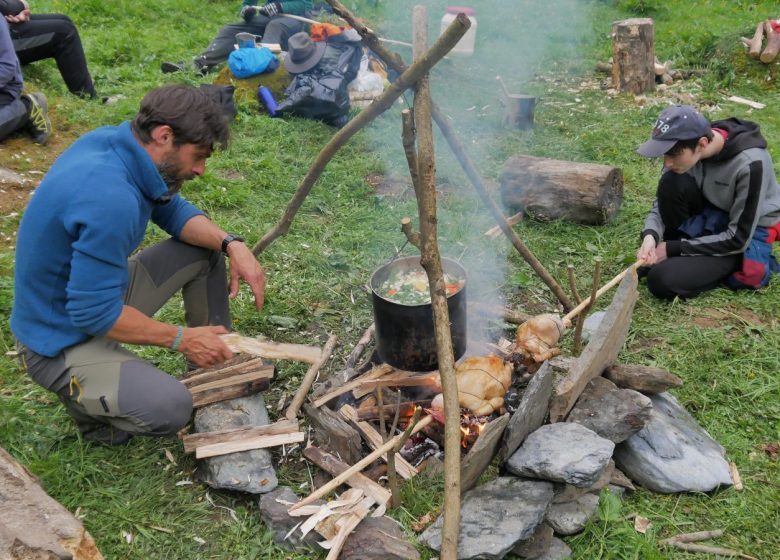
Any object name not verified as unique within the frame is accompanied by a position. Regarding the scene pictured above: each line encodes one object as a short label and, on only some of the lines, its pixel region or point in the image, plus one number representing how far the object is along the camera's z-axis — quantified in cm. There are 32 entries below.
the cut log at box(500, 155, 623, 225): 619
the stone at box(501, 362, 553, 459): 329
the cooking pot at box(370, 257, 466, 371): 378
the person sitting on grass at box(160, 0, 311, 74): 1020
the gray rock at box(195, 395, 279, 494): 344
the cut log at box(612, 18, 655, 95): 978
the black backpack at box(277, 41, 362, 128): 848
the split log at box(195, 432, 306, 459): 353
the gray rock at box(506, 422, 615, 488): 312
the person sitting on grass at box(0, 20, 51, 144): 660
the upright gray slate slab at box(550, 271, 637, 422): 353
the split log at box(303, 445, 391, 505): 338
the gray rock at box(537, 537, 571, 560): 311
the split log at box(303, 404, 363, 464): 359
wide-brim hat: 869
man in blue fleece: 303
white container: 1184
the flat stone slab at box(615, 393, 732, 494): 349
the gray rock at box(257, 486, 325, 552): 320
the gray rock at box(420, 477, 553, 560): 299
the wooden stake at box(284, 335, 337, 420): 394
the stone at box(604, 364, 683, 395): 375
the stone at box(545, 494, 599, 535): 323
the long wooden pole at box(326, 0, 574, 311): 372
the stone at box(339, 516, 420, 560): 303
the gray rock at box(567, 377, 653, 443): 349
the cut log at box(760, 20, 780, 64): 966
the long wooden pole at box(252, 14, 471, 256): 310
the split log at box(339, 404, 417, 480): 356
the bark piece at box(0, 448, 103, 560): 253
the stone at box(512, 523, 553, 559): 309
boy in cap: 471
